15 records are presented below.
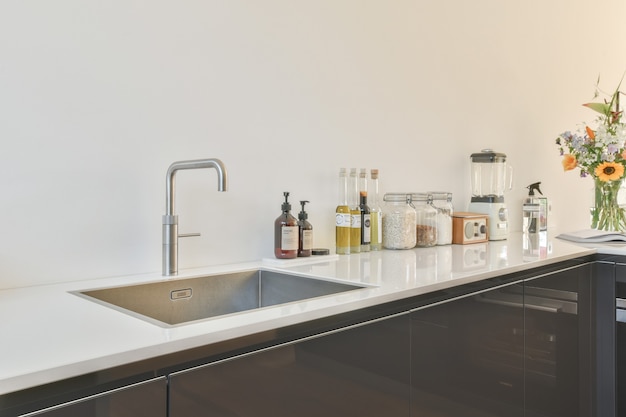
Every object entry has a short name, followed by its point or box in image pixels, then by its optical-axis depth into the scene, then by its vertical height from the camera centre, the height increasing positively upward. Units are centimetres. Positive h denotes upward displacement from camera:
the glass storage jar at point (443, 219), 218 -4
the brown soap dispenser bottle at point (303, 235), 169 -8
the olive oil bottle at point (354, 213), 184 -1
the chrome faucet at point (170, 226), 133 -4
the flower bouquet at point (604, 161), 261 +25
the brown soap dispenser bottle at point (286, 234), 162 -7
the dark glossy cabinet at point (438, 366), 81 -33
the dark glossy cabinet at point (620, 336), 204 -50
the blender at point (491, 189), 243 +11
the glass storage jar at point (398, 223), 198 -5
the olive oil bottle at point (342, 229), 182 -7
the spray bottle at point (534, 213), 279 -1
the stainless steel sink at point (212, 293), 126 -22
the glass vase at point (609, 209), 277 +1
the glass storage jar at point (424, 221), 211 -4
